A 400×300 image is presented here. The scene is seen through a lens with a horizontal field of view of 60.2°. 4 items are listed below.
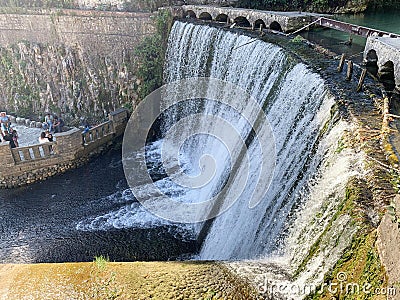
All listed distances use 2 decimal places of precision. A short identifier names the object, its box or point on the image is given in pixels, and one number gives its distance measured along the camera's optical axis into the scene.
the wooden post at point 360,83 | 6.47
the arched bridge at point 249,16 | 11.38
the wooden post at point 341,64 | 7.59
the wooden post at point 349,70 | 7.01
